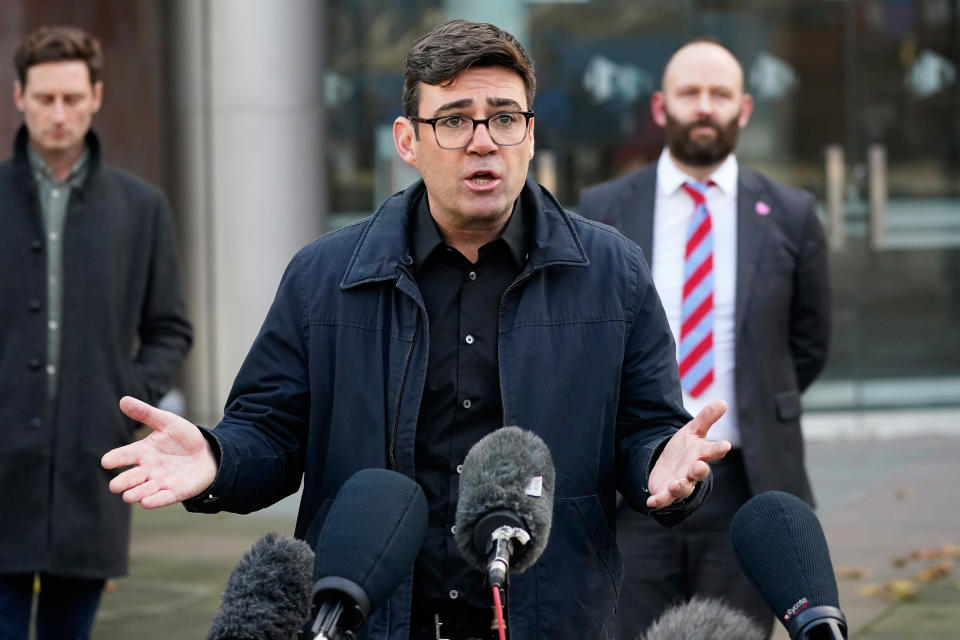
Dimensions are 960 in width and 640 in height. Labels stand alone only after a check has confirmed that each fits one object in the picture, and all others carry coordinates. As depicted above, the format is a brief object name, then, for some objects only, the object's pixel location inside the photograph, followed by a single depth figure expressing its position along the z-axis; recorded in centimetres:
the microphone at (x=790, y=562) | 451
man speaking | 606
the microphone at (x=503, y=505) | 480
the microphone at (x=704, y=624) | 436
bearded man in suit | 927
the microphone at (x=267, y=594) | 450
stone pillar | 1996
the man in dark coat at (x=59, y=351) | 959
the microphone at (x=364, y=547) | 453
